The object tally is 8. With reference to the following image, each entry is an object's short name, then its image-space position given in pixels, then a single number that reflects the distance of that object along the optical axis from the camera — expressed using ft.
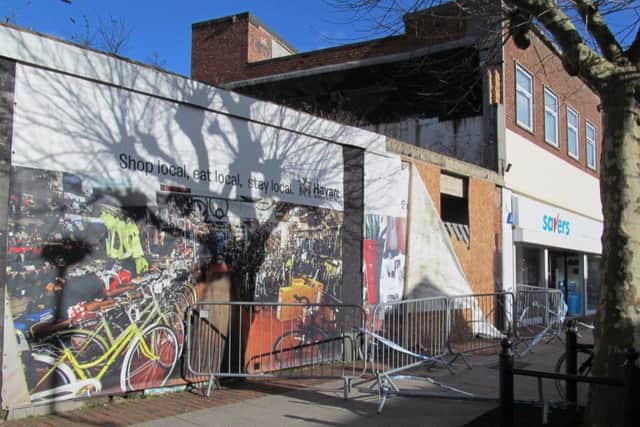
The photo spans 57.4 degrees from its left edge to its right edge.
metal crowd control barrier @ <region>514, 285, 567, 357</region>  40.60
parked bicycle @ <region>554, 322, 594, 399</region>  23.50
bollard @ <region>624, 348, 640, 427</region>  15.78
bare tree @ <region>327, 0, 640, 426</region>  17.78
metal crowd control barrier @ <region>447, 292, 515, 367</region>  32.32
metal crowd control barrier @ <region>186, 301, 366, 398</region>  25.59
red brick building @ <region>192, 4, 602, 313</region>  50.49
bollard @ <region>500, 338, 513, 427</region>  17.87
